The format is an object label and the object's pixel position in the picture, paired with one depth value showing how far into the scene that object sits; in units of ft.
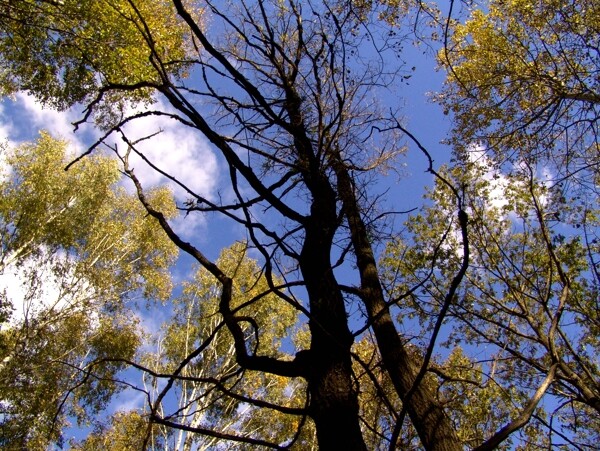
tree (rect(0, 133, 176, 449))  32.91
